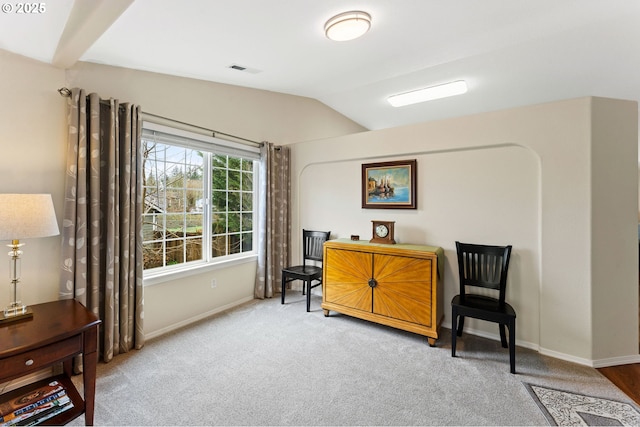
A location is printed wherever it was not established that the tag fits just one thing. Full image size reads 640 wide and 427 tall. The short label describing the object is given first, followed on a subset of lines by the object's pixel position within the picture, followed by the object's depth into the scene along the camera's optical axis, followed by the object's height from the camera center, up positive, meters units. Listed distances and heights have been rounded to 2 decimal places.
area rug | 1.67 -1.24
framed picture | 3.12 +0.33
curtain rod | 2.14 +0.93
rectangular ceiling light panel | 3.56 +1.64
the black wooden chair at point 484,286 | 2.22 -0.66
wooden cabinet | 2.61 -0.72
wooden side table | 1.43 -0.74
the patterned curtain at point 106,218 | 2.11 -0.05
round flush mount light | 2.04 +1.42
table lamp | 1.58 -0.06
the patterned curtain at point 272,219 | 3.78 -0.09
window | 2.86 +0.16
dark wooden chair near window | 3.39 -0.72
